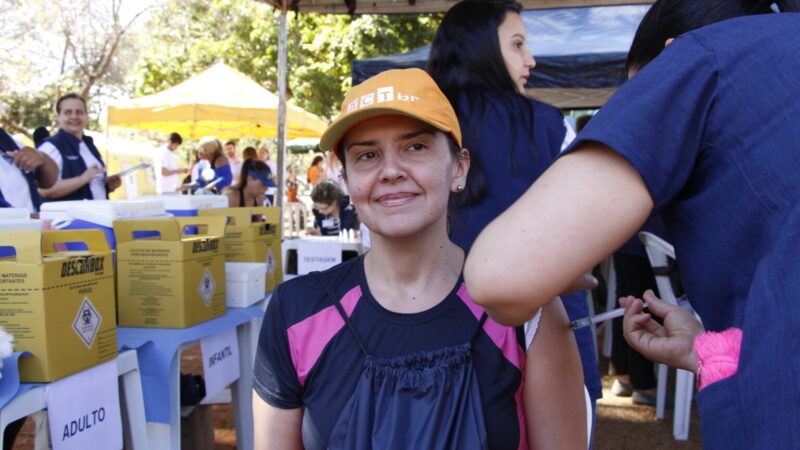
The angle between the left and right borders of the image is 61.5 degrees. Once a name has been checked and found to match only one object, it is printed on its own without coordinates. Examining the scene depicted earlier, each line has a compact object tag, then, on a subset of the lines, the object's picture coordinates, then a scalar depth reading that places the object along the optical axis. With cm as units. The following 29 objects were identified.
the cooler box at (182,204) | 354
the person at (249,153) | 1042
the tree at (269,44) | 1566
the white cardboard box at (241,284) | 302
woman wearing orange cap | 123
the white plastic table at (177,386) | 242
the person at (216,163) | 1052
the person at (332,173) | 760
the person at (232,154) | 1424
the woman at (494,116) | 199
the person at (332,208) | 676
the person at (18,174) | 338
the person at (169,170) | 1273
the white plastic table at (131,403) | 227
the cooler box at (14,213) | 225
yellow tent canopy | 1059
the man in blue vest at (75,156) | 470
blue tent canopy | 506
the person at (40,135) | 509
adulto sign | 185
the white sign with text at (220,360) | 271
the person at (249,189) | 840
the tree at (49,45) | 2289
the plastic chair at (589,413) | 186
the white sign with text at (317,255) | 484
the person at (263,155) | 1563
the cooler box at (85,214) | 270
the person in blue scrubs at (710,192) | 77
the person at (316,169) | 1486
